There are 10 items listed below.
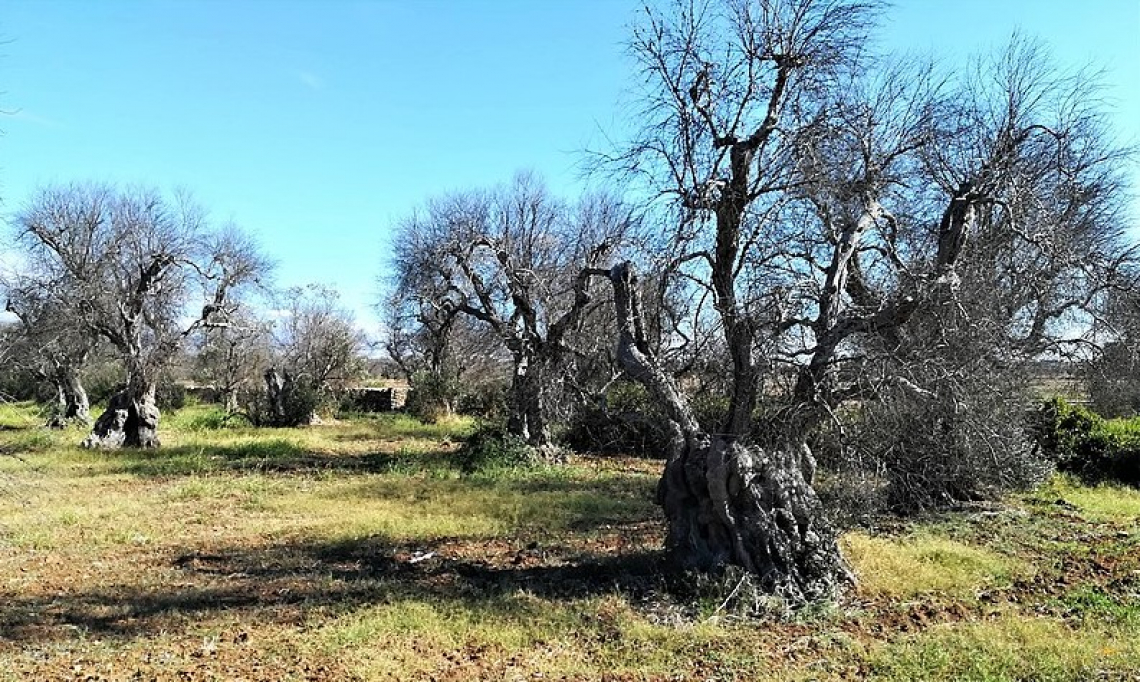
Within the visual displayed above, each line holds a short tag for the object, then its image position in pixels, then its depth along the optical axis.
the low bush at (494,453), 15.25
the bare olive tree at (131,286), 19.22
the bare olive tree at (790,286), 6.38
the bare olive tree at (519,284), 16.05
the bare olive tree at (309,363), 25.48
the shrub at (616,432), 18.56
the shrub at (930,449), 7.30
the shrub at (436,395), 27.39
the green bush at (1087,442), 13.88
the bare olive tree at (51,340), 20.73
